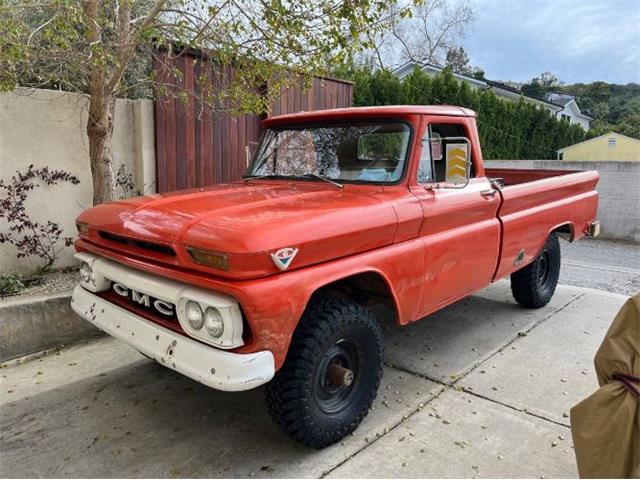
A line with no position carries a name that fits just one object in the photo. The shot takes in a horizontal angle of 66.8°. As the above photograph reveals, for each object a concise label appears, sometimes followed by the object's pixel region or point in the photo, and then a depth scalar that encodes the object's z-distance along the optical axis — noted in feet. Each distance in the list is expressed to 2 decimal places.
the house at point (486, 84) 81.66
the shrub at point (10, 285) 13.35
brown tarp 5.76
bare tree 88.96
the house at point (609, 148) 75.15
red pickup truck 7.29
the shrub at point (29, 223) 14.60
